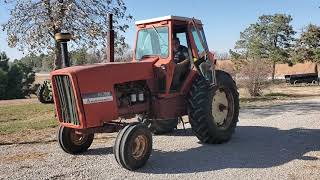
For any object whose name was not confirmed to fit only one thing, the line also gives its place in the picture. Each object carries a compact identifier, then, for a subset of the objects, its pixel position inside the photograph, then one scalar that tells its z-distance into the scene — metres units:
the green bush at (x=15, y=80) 34.06
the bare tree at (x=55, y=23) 18.81
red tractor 7.94
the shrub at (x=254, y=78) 26.67
